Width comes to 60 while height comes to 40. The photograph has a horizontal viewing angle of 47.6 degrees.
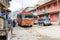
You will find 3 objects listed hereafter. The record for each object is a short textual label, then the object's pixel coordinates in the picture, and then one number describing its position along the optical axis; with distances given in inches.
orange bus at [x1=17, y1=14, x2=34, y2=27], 513.6
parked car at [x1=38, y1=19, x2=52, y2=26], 576.0
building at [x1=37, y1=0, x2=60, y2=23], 696.4
